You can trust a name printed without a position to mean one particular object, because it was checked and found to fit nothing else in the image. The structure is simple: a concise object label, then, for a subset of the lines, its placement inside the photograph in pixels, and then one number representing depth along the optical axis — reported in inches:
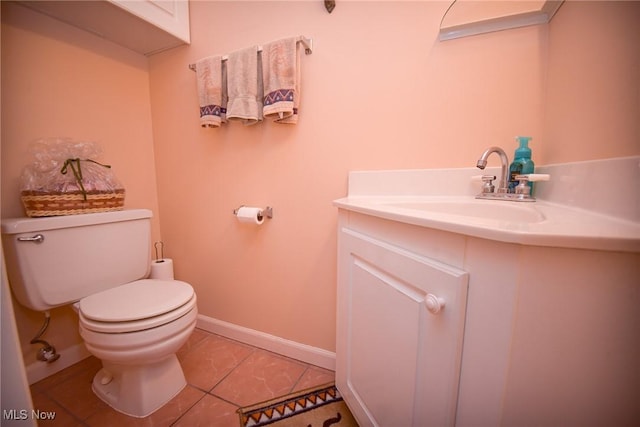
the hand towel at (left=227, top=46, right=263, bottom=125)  43.7
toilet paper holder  48.8
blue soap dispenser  32.4
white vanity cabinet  12.9
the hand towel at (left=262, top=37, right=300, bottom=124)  40.6
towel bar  40.6
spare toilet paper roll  53.2
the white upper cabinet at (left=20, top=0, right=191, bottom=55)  41.2
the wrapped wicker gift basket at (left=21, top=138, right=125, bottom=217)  38.3
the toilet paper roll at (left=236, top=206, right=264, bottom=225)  46.7
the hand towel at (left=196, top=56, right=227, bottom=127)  46.7
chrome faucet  32.2
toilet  32.8
